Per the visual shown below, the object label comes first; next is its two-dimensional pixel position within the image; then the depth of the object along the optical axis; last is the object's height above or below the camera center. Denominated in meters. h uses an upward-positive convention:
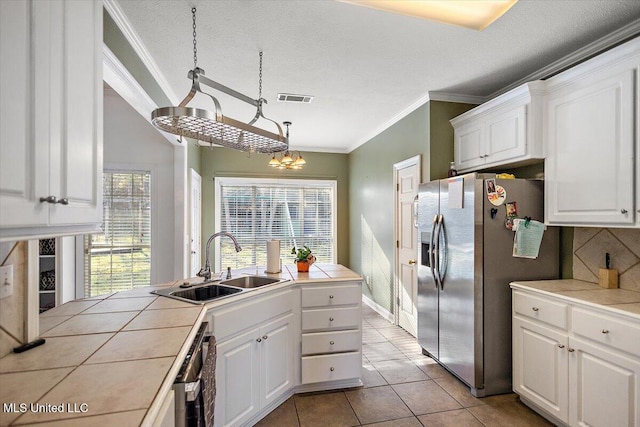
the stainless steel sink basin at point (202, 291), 1.99 -0.51
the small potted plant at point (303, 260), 2.65 -0.38
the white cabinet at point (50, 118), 0.76 +0.29
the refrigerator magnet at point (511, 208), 2.37 +0.06
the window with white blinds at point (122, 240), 3.59 -0.27
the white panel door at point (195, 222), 4.11 -0.09
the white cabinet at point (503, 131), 2.37 +0.73
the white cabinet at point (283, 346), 1.81 -0.91
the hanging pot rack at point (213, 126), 1.56 +0.50
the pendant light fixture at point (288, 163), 3.55 +0.63
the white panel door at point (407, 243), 3.53 -0.33
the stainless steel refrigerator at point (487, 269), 2.36 -0.42
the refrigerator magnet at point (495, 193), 2.35 +0.17
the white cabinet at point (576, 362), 1.62 -0.88
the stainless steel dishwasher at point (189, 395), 1.07 -0.63
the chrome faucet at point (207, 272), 2.23 -0.41
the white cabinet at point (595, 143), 1.82 +0.48
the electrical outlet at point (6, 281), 1.08 -0.23
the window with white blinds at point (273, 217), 5.46 -0.01
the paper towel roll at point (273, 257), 2.57 -0.34
